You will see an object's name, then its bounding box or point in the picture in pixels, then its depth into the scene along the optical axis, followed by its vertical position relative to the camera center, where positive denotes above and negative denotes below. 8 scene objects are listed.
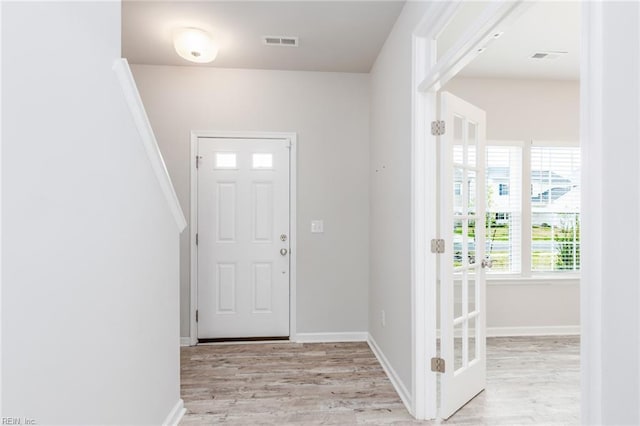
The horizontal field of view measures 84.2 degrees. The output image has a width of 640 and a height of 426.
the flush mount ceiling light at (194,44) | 2.77 +1.38
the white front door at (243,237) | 3.56 -0.21
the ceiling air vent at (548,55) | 3.17 +1.47
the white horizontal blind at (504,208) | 3.80 +0.09
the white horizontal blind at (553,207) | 3.83 +0.11
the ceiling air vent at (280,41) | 2.94 +1.48
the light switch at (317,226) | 3.66 -0.11
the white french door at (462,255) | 2.18 -0.25
